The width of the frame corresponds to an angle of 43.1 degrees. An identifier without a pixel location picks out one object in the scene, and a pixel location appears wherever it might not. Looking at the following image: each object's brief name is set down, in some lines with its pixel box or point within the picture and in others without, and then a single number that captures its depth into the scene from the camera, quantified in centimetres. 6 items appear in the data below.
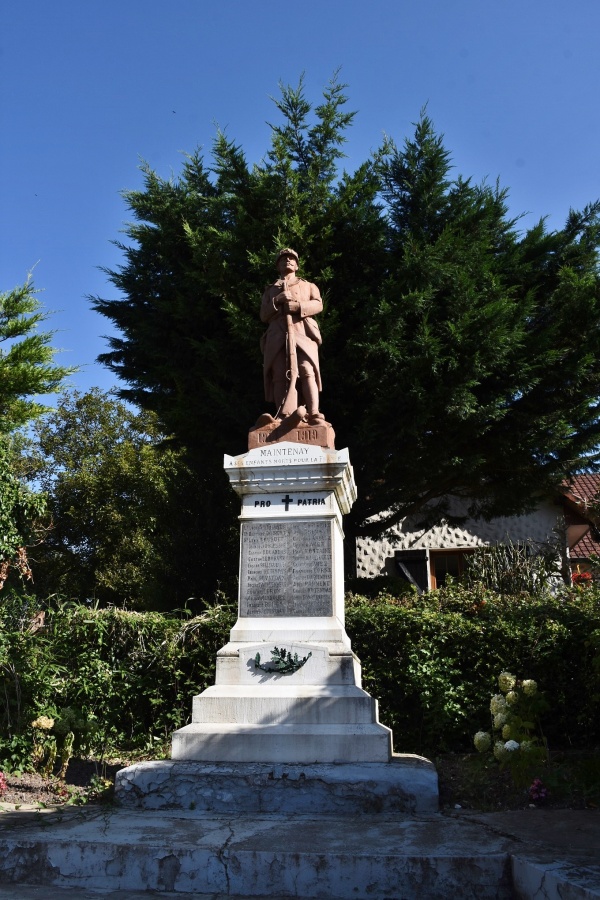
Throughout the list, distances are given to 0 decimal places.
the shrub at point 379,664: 803
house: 1948
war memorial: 576
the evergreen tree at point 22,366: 1236
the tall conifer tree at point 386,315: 1271
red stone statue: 802
